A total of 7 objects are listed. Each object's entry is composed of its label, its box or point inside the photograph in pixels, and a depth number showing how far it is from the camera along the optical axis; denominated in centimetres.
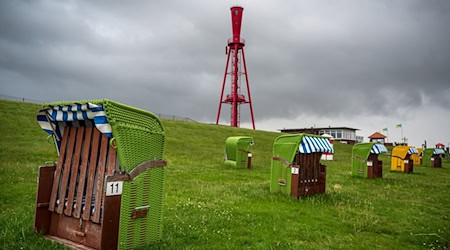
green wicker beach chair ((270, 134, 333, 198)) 988
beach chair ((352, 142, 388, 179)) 1689
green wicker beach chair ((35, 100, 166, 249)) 436
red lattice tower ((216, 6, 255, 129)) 5769
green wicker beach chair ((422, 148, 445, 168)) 2900
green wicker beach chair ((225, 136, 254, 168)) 1961
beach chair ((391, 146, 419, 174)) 2166
